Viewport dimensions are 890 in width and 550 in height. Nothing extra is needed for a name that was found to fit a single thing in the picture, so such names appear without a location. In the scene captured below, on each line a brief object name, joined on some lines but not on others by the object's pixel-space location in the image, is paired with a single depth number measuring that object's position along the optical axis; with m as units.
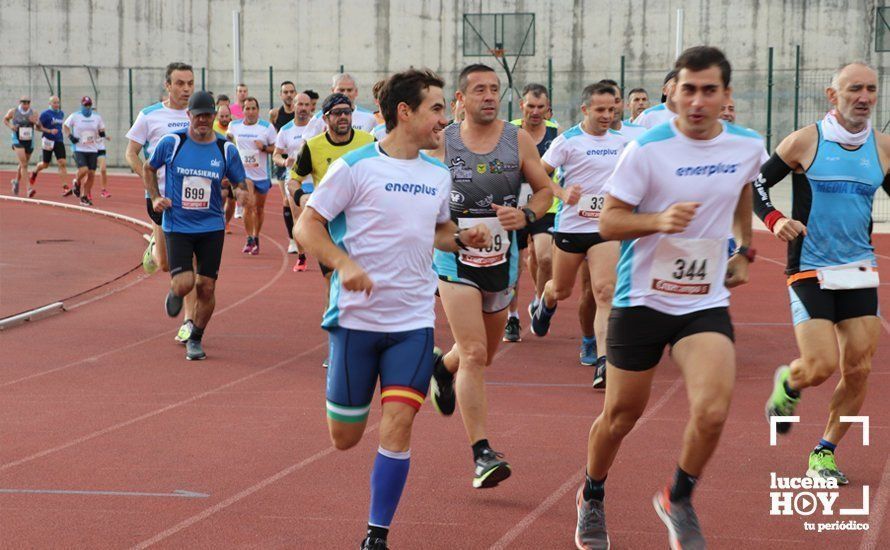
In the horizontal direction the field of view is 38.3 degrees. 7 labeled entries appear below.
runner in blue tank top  6.27
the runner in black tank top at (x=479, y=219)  6.58
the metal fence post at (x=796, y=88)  28.67
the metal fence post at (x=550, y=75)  32.70
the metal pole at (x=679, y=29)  29.84
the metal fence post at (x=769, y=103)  28.95
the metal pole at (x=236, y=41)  30.69
